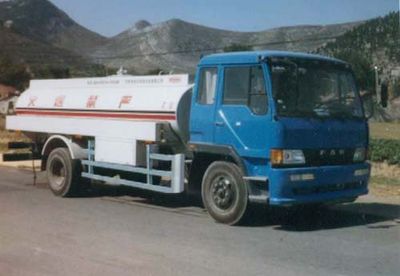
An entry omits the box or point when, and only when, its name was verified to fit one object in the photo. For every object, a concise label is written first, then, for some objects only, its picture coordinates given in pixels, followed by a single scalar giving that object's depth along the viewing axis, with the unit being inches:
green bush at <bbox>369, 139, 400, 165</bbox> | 673.6
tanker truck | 359.6
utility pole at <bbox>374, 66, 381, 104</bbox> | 416.4
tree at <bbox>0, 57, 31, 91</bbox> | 2320.4
